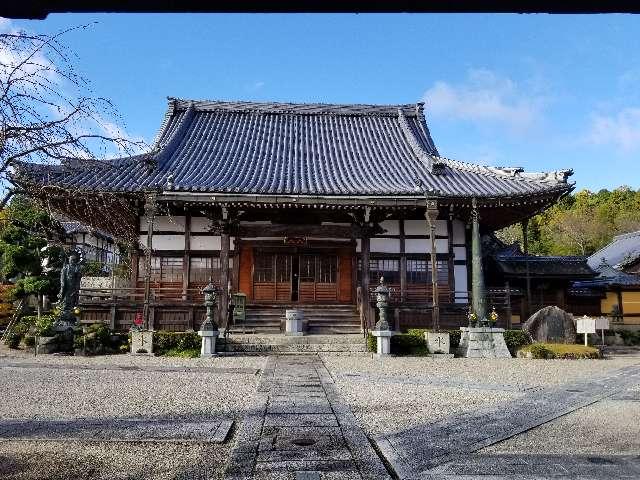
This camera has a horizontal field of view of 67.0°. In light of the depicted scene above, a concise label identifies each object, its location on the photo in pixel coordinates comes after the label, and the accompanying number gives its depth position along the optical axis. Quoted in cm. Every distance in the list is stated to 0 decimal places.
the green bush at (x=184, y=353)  1368
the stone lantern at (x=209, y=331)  1363
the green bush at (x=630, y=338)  2127
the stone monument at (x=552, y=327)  1559
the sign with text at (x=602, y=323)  1792
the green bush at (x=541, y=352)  1380
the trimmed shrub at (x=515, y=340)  1463
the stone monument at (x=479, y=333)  1423
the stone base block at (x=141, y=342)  1398
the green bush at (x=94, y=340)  1392
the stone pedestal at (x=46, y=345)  1399
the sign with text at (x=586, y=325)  1567
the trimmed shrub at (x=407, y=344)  1440
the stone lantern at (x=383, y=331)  1391
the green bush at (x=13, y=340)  1539
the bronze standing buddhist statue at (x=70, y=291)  1457
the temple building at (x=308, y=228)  1591
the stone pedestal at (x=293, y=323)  1573
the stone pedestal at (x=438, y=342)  1428
